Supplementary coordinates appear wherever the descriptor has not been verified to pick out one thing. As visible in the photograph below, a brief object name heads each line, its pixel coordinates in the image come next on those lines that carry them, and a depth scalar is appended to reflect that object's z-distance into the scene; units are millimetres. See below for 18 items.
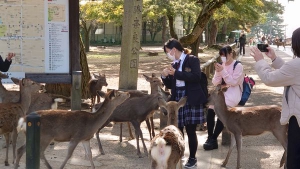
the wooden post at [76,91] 8680
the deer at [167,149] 5297
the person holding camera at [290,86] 4344
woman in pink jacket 7590
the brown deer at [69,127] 6238
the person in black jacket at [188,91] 6516
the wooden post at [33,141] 4277
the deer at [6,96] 8281
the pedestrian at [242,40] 33000
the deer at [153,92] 7911
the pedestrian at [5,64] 7746
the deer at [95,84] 10898
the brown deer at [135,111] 7809
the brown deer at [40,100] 8062
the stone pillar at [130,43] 9797
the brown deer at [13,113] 6633
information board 8609
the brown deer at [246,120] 6938
